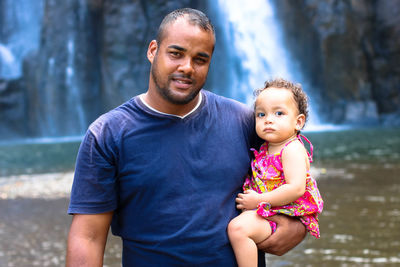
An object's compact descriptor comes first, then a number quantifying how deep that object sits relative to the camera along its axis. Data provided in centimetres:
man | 233
